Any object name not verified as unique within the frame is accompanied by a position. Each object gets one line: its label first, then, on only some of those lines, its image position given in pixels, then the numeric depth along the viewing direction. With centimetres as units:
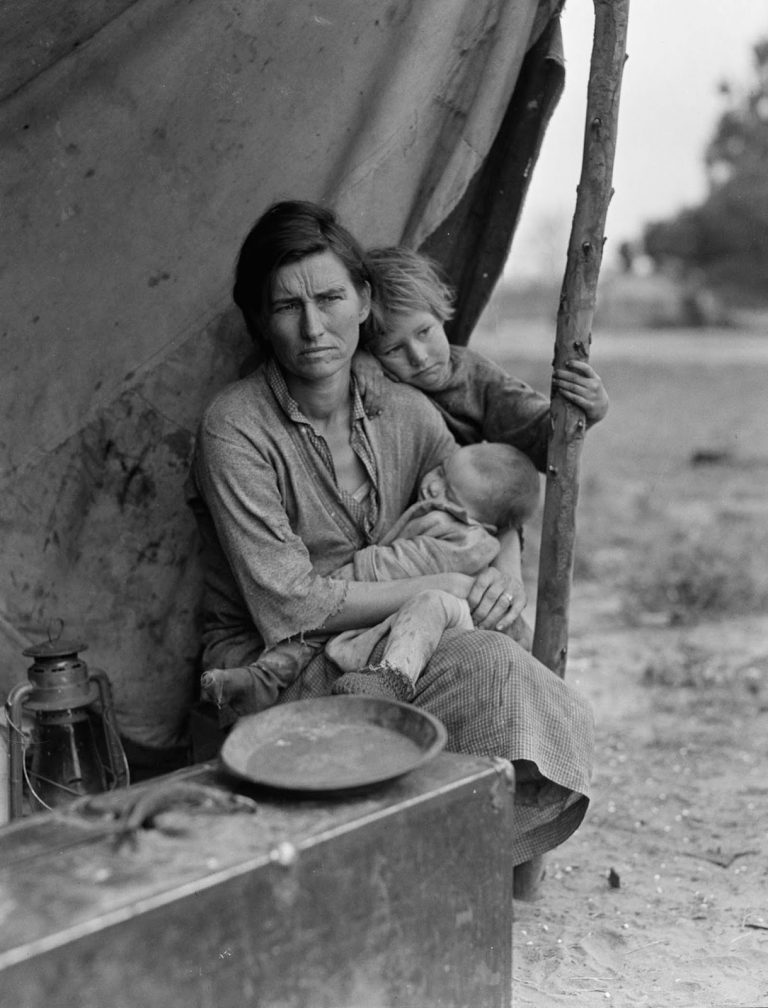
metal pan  174
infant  237
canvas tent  266
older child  274
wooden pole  262
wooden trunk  143
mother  238
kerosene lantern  257
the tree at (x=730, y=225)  2548
